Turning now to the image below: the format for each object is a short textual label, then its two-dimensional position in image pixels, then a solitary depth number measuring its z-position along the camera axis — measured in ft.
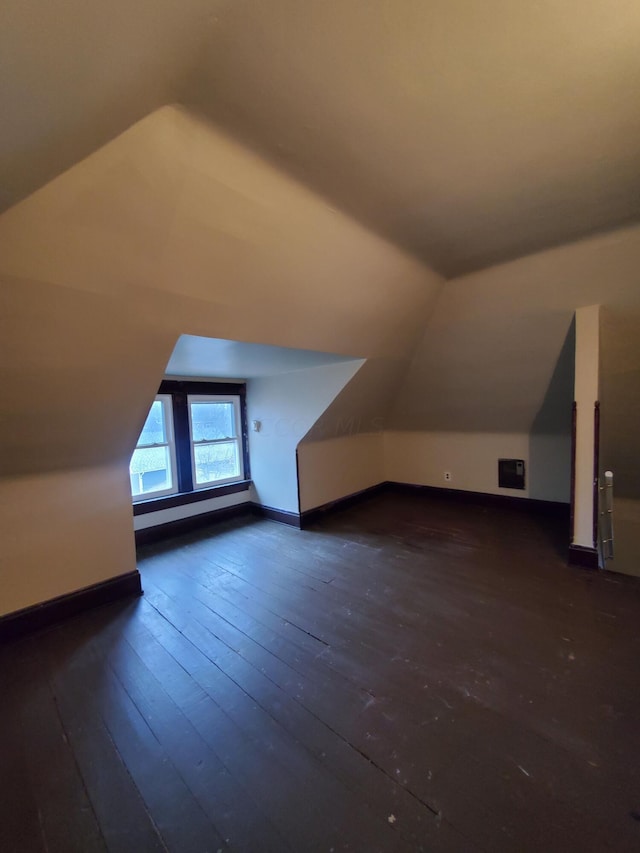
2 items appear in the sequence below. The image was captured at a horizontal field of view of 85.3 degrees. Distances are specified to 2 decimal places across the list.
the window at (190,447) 11.35
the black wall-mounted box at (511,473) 12.87
